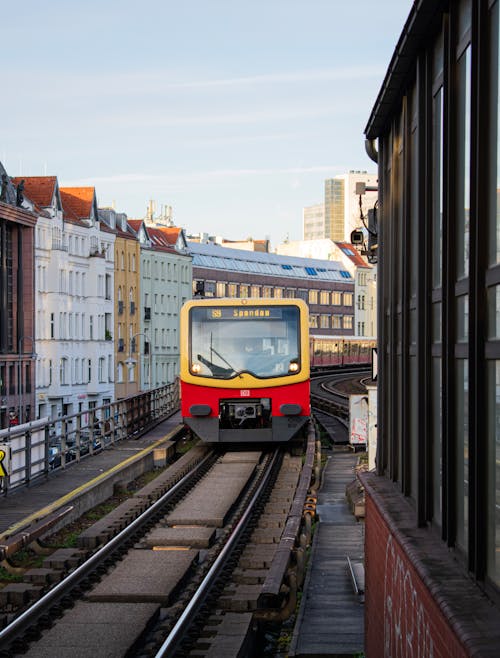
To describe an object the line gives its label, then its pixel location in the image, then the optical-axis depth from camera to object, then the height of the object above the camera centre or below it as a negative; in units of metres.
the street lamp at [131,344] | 98.81 +0.60
